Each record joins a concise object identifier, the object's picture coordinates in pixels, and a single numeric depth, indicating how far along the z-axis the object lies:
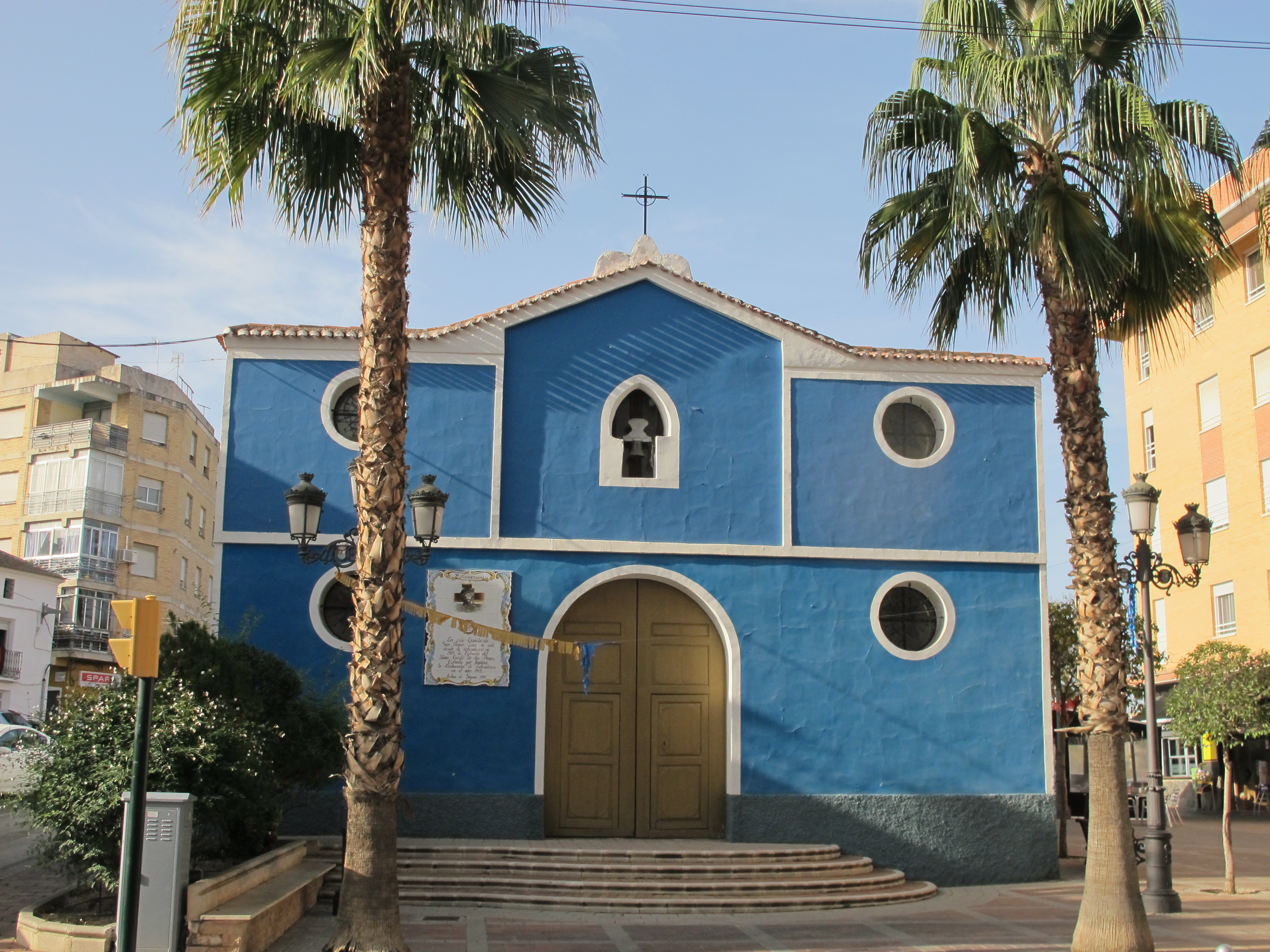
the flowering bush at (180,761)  9.73
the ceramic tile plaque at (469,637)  15.31
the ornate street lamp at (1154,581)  13.19
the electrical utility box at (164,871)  8.98
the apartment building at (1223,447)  32.50
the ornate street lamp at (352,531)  12.52
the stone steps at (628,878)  13.24
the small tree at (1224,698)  27.95
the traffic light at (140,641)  7.25
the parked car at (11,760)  19.16
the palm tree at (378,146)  9.20
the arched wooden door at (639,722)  15.62
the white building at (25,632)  42.22
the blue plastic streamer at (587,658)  15.42
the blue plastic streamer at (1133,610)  18.19
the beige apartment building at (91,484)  45.44
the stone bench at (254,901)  9.41
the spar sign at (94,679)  36.03
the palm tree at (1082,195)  10.44
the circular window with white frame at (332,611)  15.29
